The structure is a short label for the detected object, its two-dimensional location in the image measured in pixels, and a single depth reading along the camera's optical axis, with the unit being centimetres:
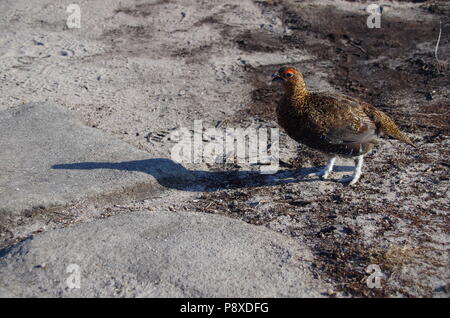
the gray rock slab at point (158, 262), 388
